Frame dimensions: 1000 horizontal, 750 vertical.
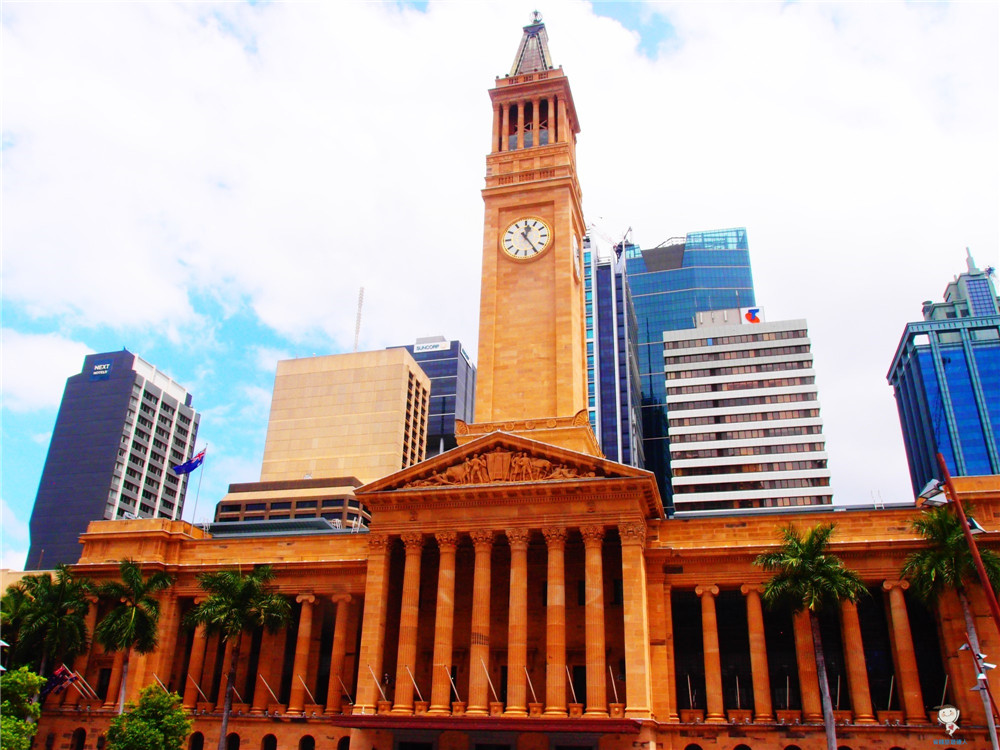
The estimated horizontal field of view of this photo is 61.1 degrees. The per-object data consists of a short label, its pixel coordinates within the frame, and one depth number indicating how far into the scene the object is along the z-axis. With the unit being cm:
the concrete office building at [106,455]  15375
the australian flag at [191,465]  6575
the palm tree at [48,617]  5388
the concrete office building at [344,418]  15500
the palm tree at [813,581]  4256
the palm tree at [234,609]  4941
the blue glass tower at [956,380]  15462
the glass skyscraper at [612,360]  15112
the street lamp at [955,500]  2920
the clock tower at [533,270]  5912
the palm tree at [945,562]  4234
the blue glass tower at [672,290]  17288
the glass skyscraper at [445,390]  18512
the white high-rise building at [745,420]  12556
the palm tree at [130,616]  5131
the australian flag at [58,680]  5266
